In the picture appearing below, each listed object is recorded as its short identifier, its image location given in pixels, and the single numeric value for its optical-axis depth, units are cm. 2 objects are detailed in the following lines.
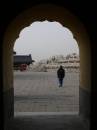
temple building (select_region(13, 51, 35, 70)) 4384
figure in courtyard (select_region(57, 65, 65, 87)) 1704
